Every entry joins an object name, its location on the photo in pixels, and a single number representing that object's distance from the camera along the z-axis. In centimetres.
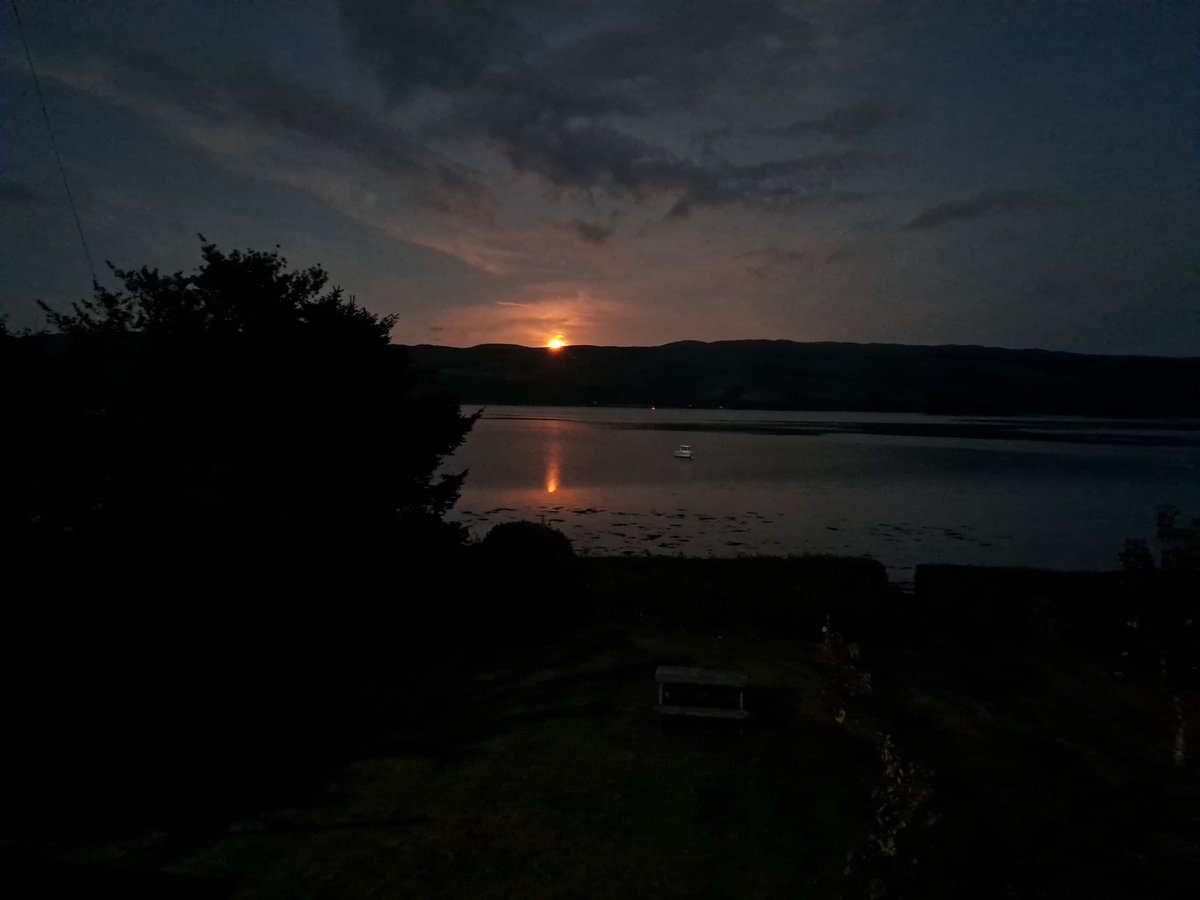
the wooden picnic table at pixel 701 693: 1138
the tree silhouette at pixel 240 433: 1241
